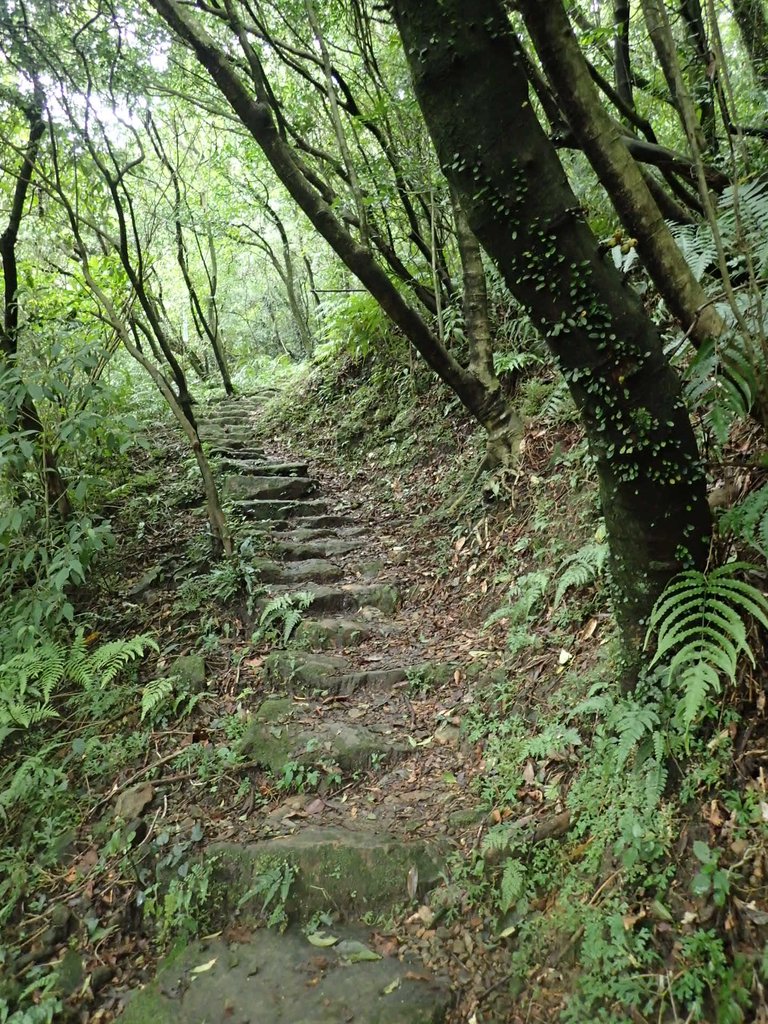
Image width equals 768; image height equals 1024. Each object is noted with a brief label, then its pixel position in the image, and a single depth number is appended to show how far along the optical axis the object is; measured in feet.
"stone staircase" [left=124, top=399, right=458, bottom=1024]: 9.37
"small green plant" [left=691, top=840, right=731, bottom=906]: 7.48
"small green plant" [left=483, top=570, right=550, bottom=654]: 13.67
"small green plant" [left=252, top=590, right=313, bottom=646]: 17.13
